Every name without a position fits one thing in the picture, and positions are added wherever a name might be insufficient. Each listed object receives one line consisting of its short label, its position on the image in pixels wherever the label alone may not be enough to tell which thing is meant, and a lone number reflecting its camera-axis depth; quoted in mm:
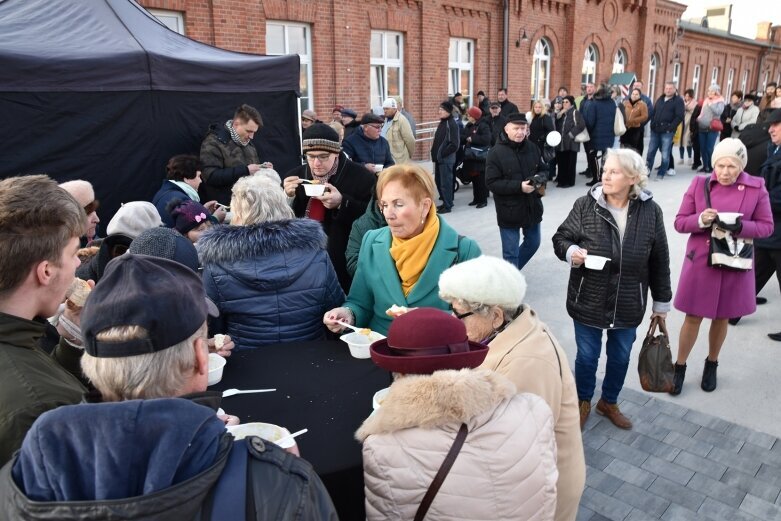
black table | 1850
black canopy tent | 4996
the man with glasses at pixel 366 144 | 7547
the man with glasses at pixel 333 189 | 4219
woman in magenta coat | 4047
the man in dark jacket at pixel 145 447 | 983
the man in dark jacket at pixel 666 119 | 12258
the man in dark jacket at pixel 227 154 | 6109
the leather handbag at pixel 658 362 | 3570
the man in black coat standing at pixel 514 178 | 5973
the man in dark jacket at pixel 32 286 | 1456
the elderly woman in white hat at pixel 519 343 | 2090
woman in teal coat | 2898
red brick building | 11445
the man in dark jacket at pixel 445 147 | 9984
